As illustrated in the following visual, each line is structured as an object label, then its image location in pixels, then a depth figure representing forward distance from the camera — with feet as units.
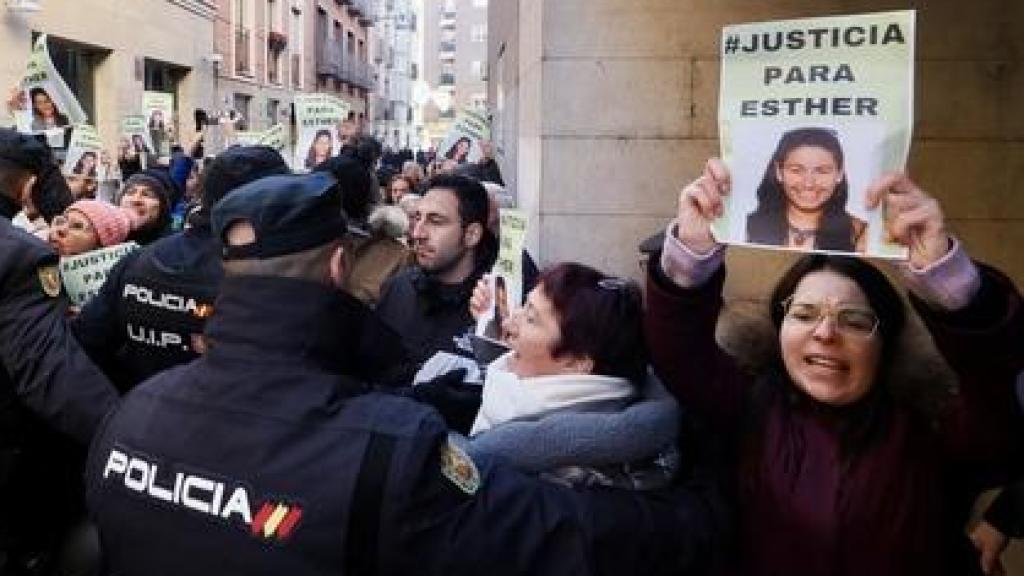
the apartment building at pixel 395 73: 190.39
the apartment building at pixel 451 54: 253.65
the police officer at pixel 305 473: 5.58
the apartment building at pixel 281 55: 83.15
